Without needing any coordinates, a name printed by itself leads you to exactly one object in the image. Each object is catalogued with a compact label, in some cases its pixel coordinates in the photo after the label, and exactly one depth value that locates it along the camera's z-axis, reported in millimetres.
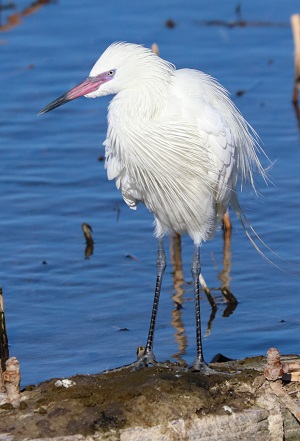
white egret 14289
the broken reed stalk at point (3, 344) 14519
